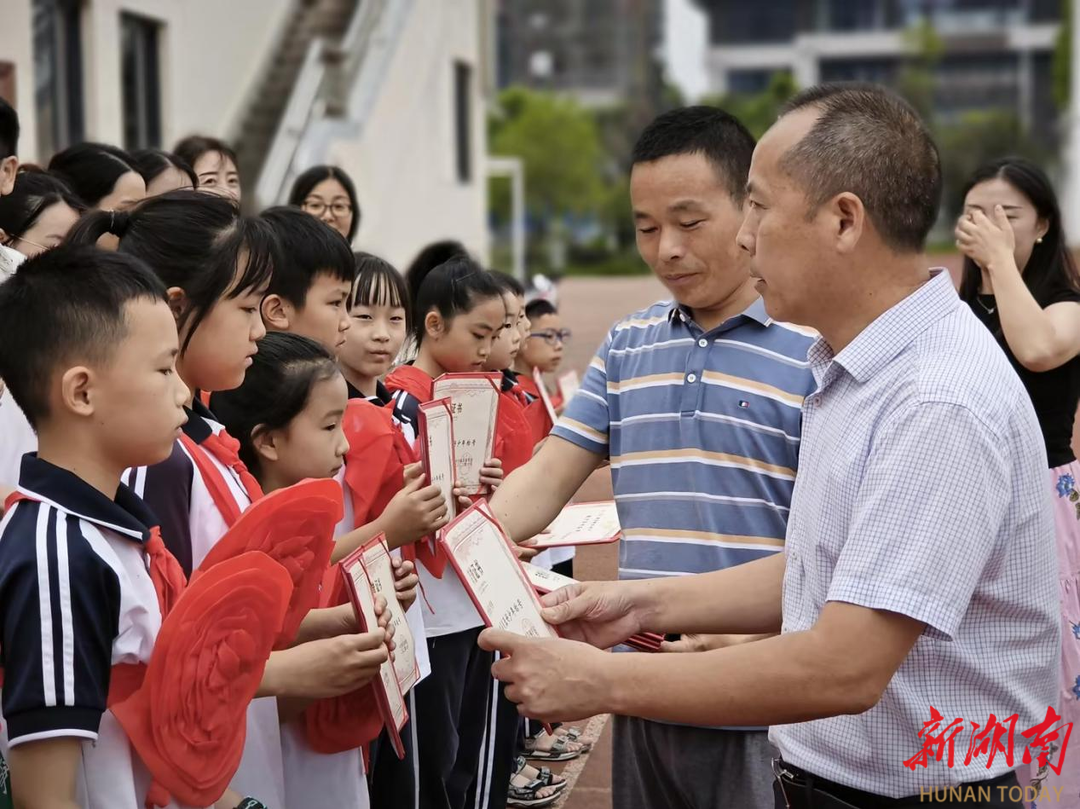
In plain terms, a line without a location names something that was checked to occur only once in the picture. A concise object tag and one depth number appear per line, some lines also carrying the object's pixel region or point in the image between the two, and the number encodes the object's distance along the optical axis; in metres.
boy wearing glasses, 5.42
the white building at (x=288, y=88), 10.67
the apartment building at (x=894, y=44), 71.31
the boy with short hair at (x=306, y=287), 3.34
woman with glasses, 5.45
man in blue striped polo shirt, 2.66
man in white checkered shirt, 1.81
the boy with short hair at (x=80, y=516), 1.92
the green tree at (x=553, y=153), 48.28
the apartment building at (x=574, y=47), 79.50
